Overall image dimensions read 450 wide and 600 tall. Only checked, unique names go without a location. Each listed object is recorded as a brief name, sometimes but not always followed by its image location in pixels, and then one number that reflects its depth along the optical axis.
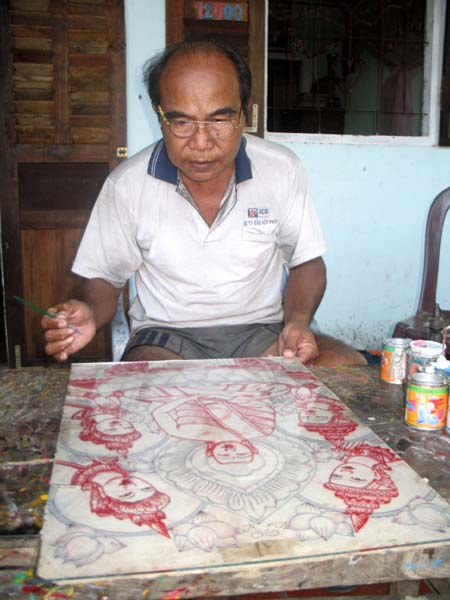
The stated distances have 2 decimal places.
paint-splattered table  0.65
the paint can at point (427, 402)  1.04
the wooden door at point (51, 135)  2.88
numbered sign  2.96
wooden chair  2.13
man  1.64
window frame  3.24
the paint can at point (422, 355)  1.16
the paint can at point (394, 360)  1.29
